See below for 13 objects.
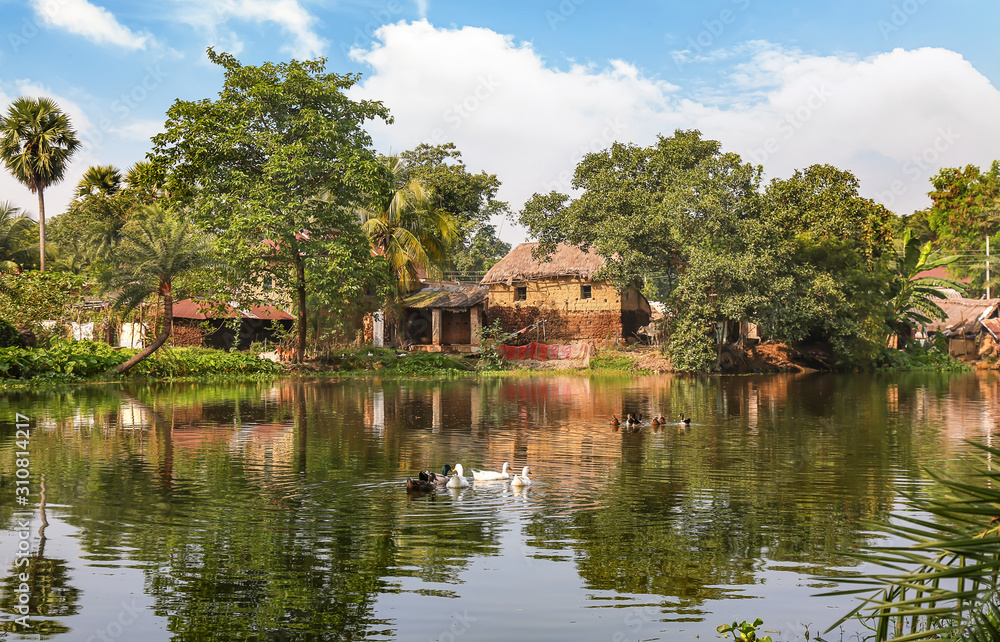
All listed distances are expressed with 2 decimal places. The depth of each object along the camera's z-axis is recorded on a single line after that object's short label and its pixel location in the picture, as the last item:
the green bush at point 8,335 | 29.03
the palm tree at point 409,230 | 40.53
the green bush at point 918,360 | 48.12
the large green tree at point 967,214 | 69.12
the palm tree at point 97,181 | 52.20
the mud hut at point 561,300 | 45.50
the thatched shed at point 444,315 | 45.62
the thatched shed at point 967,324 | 54.47
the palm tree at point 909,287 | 47.06
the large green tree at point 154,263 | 29.81
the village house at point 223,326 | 41.06
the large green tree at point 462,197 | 54.78
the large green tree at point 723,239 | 37.88
